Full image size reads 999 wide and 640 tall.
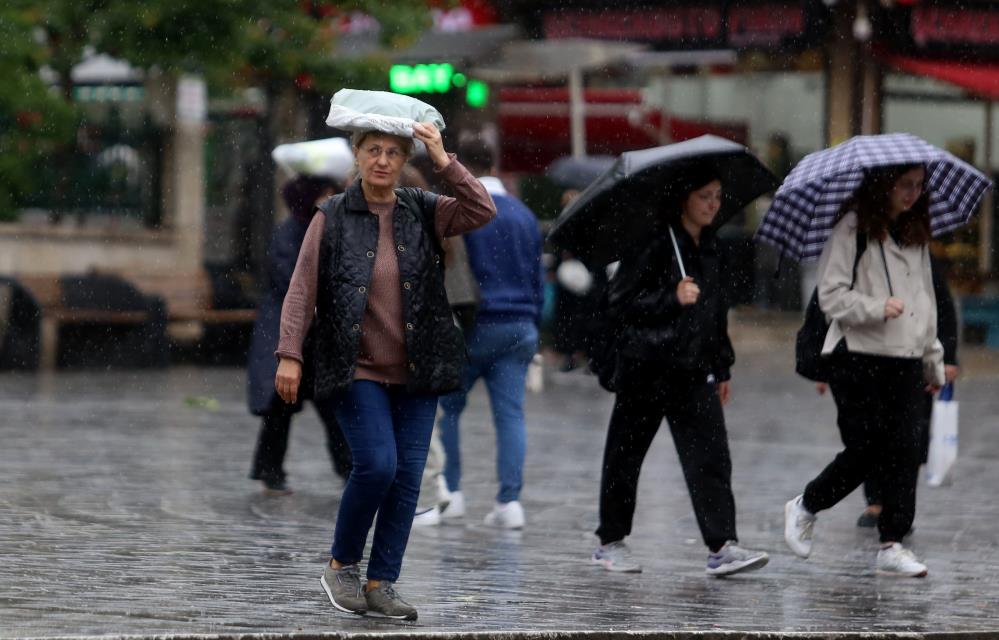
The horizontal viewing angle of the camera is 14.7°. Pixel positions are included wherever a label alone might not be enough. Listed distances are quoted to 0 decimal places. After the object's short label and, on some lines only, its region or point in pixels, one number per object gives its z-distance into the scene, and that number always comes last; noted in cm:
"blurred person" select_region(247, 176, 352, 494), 1902
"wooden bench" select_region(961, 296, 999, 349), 4684
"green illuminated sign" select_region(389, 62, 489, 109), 3856
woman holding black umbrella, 1491
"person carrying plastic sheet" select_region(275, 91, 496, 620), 1219
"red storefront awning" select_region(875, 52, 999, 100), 4562
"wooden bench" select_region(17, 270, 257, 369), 3744
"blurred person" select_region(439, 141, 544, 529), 1773
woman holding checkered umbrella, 1530
